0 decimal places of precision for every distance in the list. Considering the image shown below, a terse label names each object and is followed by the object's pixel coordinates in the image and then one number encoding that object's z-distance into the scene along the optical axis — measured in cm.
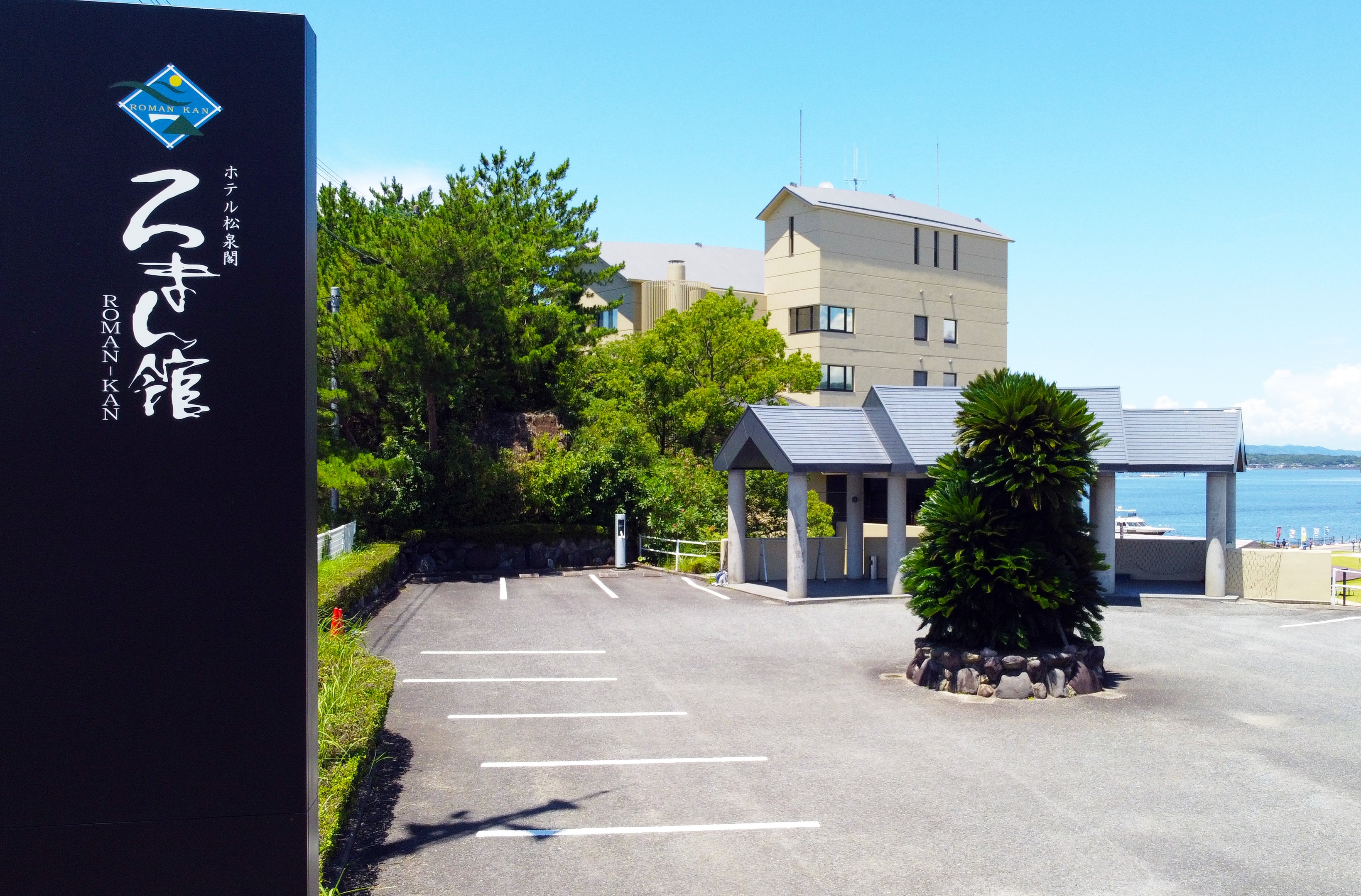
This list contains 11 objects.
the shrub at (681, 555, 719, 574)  2727
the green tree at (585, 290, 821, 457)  3403
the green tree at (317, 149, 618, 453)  2706
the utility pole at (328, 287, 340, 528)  2389
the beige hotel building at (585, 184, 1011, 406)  4247
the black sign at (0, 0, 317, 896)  509
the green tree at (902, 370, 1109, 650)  1377
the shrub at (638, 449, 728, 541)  3009
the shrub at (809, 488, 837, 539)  3041
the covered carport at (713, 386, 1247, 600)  2219
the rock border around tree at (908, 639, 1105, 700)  1342
